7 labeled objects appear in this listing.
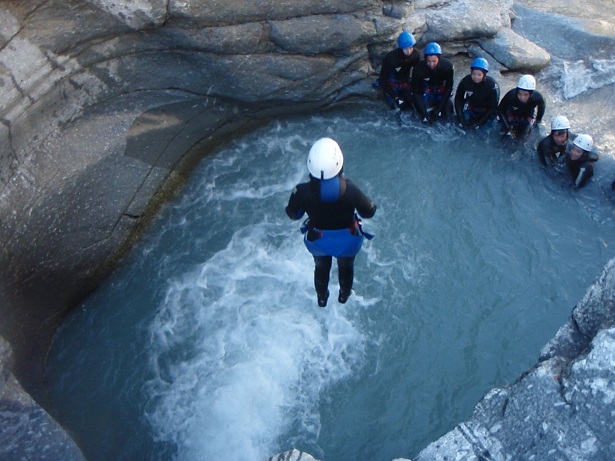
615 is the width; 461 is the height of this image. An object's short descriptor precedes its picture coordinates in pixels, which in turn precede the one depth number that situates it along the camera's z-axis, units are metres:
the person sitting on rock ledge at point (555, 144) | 6.42
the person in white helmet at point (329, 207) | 4.16
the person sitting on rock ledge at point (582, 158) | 6.34
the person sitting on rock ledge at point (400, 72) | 7.05
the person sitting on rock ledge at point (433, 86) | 6.96
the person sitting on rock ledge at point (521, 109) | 6.67
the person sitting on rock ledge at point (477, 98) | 6.87
